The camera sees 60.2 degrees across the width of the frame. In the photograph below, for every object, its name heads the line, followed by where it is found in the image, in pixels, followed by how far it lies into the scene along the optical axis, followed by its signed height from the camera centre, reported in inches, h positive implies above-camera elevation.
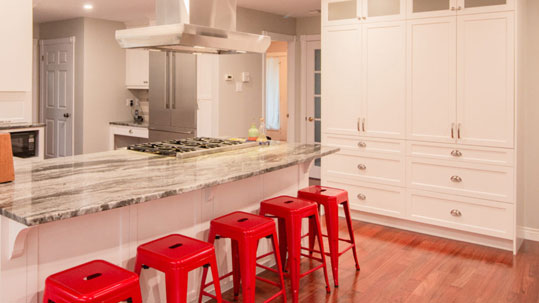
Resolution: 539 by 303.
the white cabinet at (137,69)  272.1 +40.2
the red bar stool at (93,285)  67.6 -22.3
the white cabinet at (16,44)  176.1 +35.6
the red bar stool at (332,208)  123.7 -20.0
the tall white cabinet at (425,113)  147.9 +7.8
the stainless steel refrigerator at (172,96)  227.6 +20.4
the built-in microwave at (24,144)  181.2 -2.9
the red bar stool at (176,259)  80.1 -22.0
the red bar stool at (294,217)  110.7 -20.0
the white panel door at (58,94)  275.8 +25.8
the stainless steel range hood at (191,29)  111.3 +26.6
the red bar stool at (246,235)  95.0 -21.3
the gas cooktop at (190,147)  119.7 -3.0
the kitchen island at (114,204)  72.6 -13.1
